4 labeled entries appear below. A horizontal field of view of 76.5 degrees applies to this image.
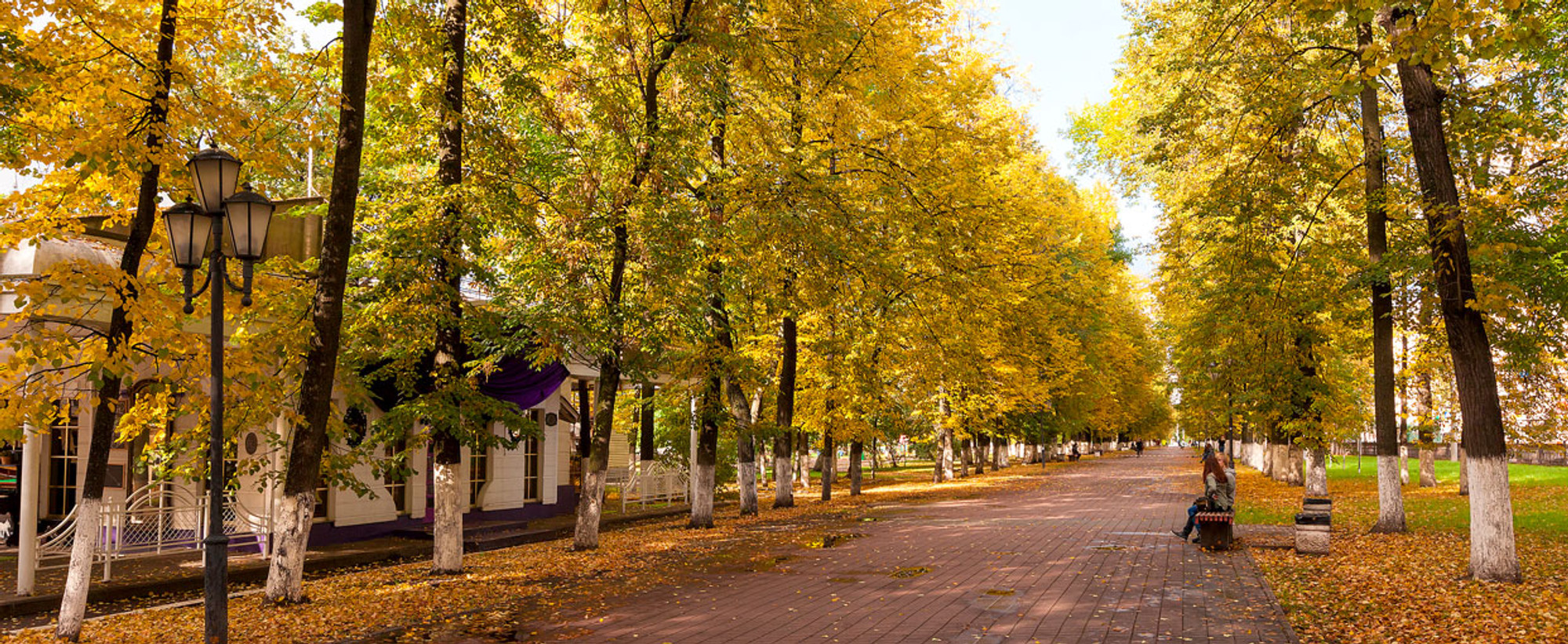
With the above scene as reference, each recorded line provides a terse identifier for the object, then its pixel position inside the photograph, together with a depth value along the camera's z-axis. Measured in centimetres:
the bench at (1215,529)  1428
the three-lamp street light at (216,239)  793
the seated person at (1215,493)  1498
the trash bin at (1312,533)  1338
